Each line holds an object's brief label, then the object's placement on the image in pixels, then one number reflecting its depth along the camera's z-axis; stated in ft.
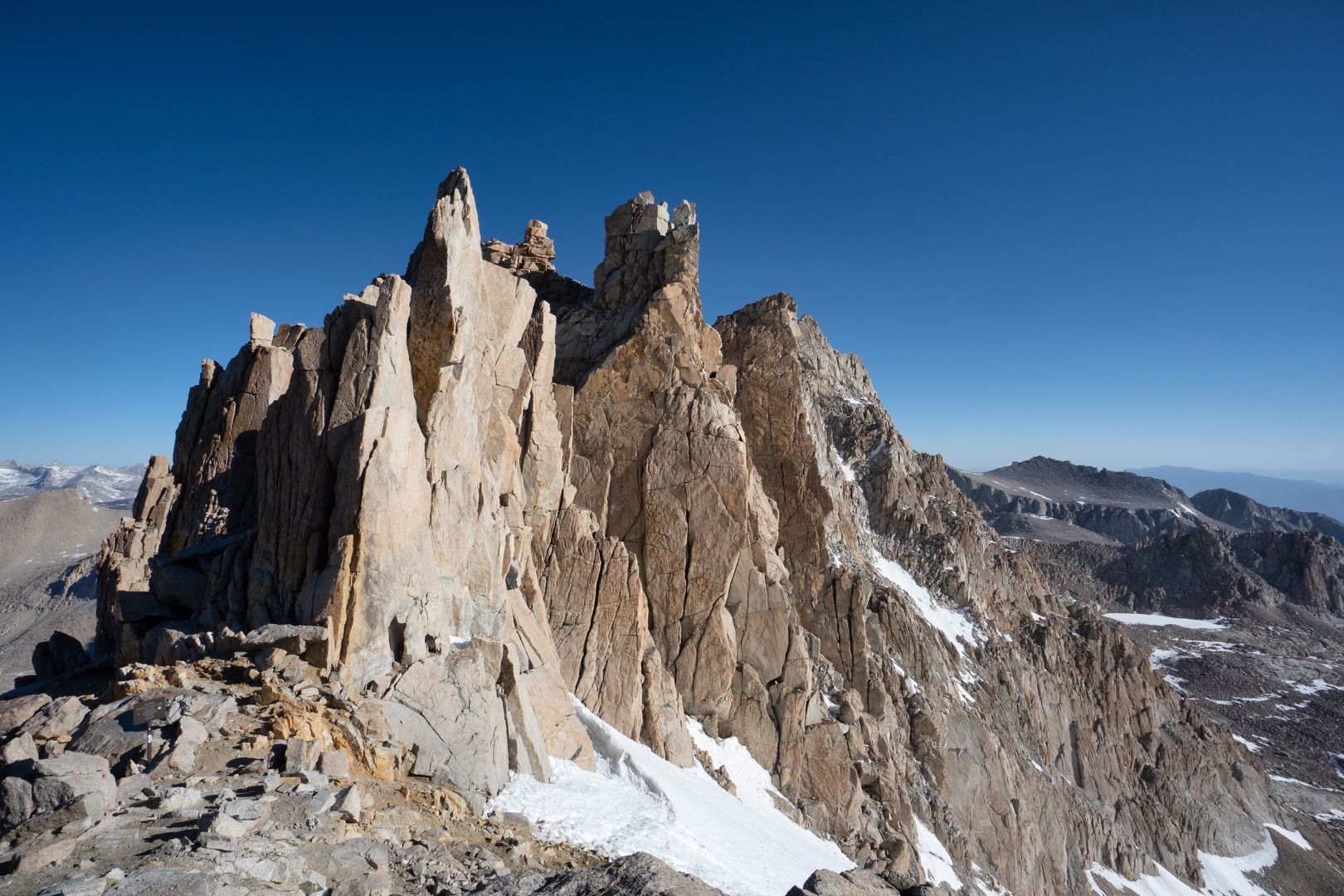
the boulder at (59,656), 72.02
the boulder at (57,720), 35.65
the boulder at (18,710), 37.86
